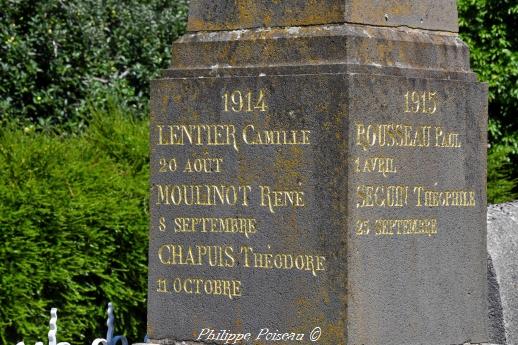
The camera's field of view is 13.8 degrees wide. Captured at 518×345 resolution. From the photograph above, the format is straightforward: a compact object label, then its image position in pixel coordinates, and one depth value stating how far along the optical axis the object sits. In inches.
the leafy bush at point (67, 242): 533.6
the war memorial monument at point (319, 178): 377.8
